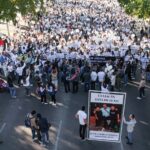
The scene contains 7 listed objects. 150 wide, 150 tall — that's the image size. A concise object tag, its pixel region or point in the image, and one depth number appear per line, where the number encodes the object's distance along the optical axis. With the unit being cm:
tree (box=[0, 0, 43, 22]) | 1921
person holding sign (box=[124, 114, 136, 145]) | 1195
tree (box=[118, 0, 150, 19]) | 3312
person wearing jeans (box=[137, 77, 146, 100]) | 1601
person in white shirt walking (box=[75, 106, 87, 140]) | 1211
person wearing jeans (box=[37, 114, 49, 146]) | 1170
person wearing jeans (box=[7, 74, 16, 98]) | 1599
